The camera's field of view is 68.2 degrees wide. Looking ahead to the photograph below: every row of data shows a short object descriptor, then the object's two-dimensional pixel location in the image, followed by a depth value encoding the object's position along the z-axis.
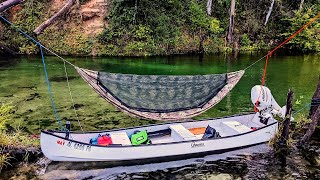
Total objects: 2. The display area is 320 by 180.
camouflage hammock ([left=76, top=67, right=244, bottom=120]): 5.72
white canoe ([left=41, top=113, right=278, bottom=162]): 5.13
